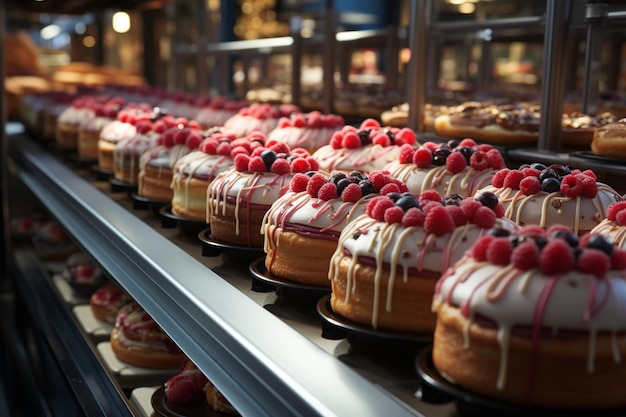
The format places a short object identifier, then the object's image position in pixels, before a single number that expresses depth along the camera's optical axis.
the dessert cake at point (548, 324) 0.94
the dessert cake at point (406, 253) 1.19
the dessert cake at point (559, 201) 1.45
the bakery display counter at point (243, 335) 1.06
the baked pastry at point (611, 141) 1.77
